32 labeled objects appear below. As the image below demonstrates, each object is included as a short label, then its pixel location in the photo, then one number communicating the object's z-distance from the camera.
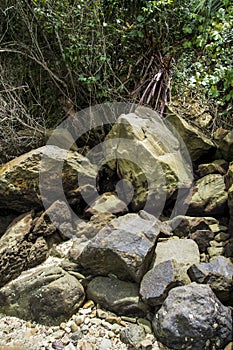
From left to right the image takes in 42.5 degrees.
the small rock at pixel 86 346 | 1.75
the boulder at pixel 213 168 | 2.62
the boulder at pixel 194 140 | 2.78
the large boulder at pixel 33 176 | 2.58
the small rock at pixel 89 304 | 2.01
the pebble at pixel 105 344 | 1.75
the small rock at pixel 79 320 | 1.91
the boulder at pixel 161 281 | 1.85
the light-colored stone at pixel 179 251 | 2.08
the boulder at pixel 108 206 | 2.55
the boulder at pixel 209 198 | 2.40
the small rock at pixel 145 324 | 1.80
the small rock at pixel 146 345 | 1.69
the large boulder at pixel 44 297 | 1.96
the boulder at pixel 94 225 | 2.43
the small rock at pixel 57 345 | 1.76
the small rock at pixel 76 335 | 1.82
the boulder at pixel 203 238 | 2.22
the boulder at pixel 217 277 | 1.84
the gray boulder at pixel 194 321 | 1.62
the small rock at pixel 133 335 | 1.73
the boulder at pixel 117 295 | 1.92
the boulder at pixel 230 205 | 2.17
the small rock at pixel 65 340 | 1.80
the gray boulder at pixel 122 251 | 1.98
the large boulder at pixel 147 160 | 2.47
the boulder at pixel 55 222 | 2.49
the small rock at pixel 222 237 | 2.23
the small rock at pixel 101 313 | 1.93
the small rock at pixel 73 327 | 1.87
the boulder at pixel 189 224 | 2.31
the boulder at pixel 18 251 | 2.23
